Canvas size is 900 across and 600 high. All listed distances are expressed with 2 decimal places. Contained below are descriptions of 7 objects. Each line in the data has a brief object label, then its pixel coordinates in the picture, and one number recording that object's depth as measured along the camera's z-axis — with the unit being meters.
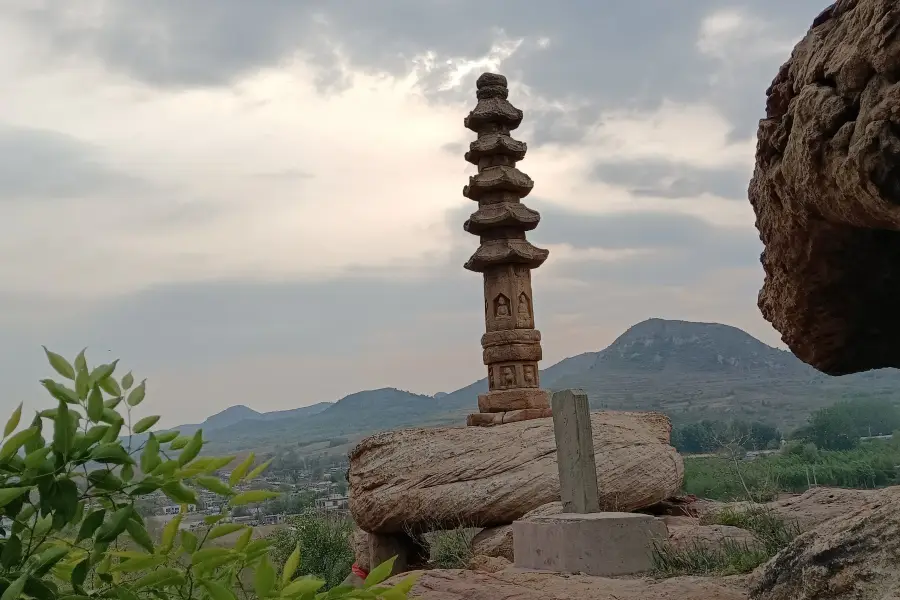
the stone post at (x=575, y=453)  9.52
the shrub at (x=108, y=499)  1.49
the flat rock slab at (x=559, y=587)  6.25
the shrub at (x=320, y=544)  16.14
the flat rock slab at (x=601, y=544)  8.15
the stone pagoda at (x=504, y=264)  16.36
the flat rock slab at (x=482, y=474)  12.91
